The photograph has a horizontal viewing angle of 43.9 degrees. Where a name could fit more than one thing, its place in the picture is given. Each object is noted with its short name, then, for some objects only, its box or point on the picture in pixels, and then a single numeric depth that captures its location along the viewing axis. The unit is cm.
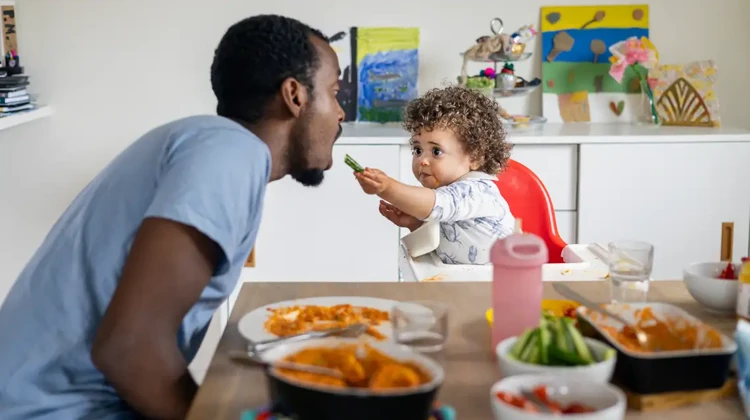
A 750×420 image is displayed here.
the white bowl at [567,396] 97
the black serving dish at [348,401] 96
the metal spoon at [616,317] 122
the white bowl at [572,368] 108
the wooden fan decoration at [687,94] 344
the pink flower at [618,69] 348
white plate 136
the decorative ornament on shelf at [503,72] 335
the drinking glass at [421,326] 127
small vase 353
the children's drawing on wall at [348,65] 359
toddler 226
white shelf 306
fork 130
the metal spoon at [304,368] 105
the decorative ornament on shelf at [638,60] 346
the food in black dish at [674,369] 110
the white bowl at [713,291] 144
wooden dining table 112
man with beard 119
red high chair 248
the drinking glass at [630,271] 145
